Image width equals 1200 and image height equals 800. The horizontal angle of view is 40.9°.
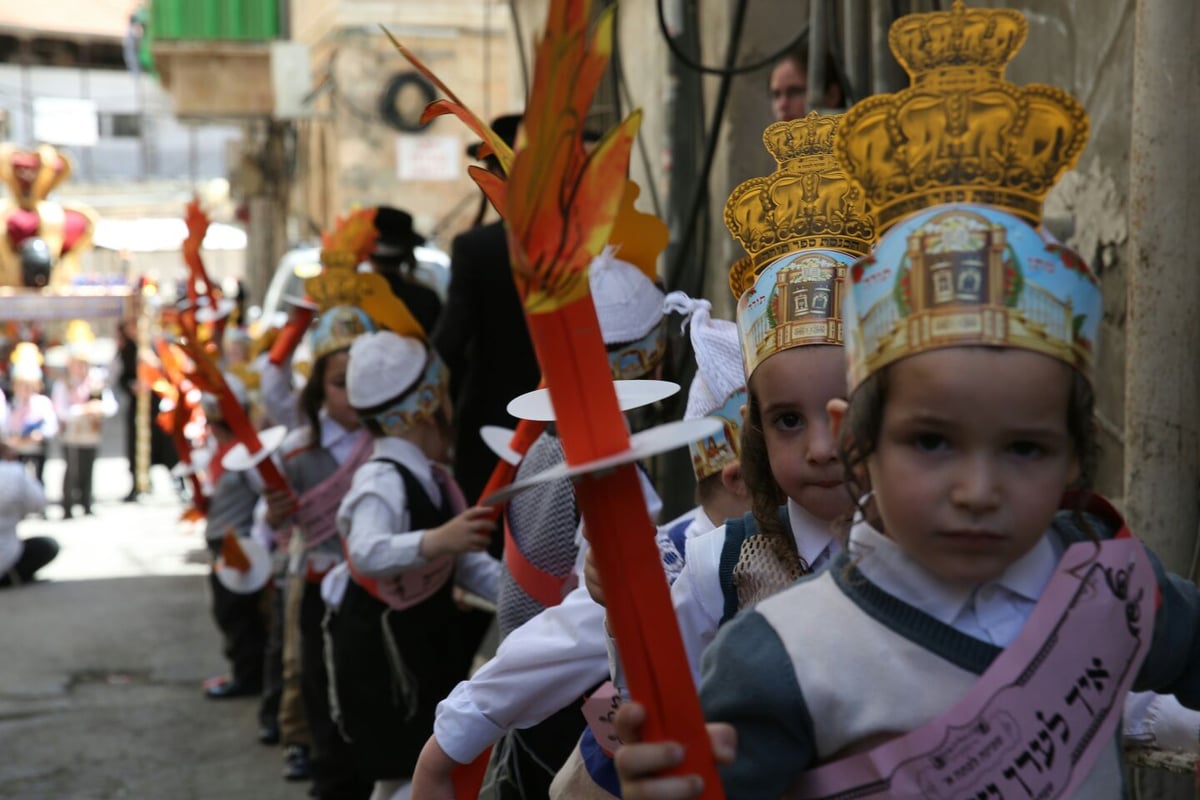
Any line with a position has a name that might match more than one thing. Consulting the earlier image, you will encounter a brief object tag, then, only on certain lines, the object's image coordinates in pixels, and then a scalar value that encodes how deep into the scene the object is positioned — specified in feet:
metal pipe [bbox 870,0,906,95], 16.19
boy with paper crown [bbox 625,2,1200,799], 5.37
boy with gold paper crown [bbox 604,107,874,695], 7.25
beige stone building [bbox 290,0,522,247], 58.03
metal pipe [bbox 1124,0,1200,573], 10.61
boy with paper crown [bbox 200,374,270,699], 24.06
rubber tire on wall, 58.23
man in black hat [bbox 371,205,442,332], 23.34
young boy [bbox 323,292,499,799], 14.48
